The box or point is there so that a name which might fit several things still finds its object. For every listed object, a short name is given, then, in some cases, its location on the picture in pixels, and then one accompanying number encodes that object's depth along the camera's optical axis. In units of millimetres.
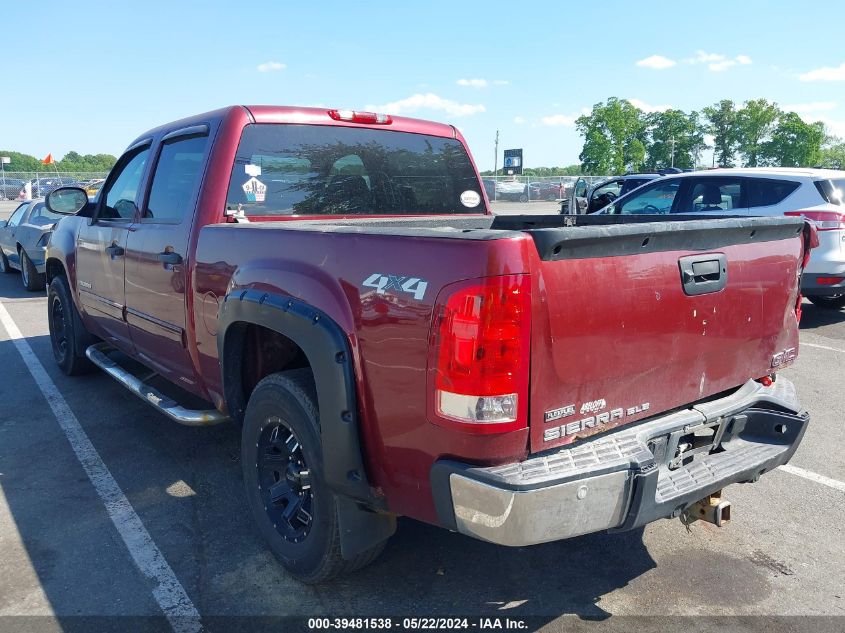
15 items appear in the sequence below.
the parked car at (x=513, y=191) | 46875
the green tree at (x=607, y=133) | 65625
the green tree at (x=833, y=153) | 86912
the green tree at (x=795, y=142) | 75812
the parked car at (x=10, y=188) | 45406
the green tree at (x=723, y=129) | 83312
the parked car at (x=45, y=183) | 42719
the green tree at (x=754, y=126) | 79500
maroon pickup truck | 2113
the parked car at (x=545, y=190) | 47875
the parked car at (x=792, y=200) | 7625
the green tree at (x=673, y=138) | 79812
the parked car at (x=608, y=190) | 16047
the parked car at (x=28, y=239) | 11091
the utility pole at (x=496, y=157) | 79588
